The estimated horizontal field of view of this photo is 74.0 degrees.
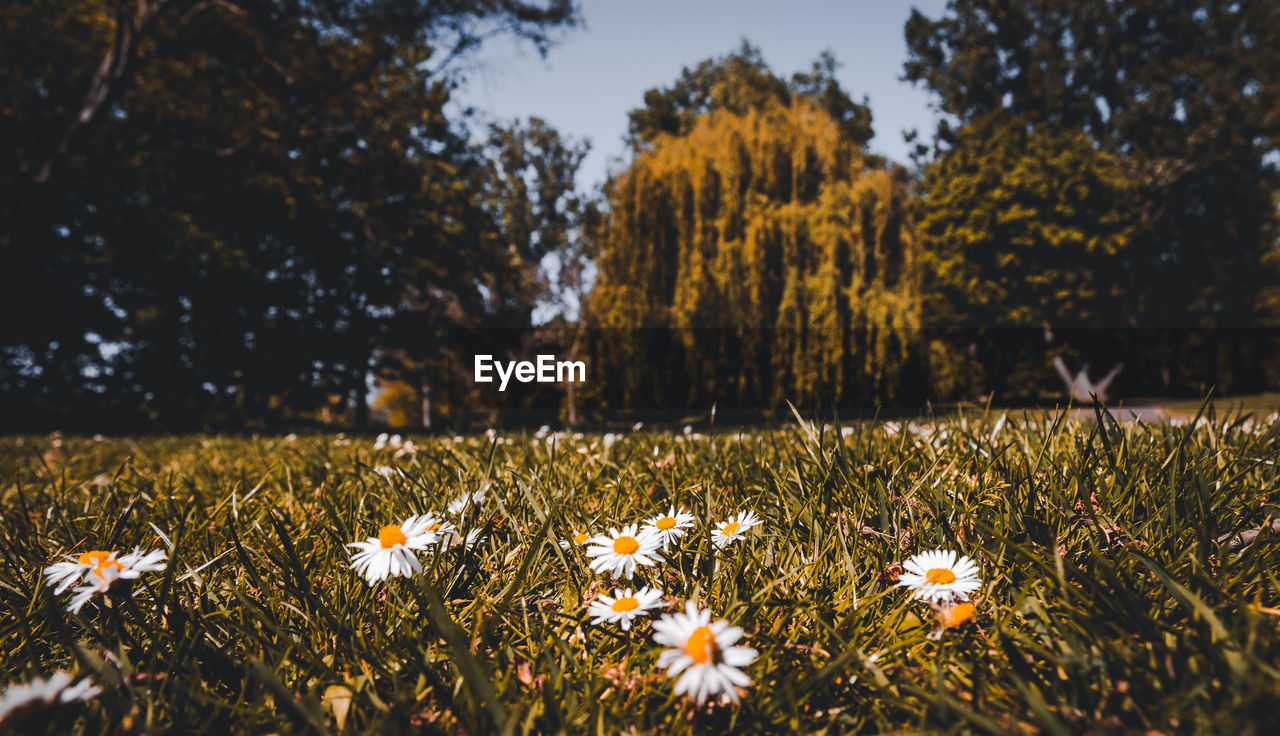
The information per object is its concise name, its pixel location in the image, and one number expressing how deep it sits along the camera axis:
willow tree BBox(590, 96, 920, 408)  9.19
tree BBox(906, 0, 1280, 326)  13.31
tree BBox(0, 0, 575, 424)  7.03
